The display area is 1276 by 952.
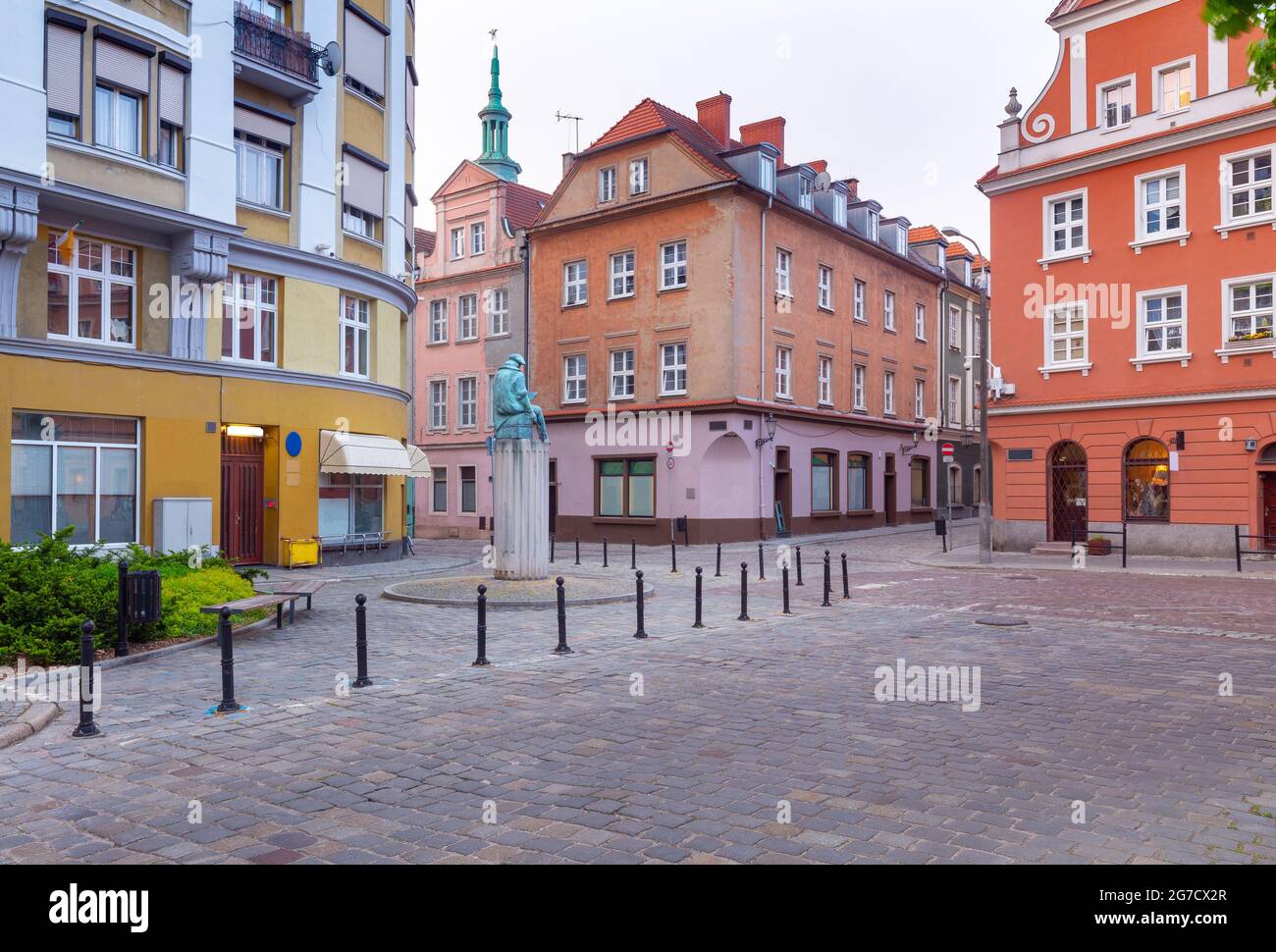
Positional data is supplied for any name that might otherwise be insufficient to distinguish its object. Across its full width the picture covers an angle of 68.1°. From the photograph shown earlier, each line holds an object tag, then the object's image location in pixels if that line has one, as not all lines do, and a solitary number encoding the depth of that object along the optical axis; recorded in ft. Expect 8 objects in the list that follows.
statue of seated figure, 58.90
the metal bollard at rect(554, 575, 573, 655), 36.55
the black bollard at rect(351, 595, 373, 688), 30.09
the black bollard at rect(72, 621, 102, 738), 24.48
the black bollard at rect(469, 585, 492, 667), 33.81
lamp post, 82.84
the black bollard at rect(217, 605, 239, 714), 27.02
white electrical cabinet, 64.95
